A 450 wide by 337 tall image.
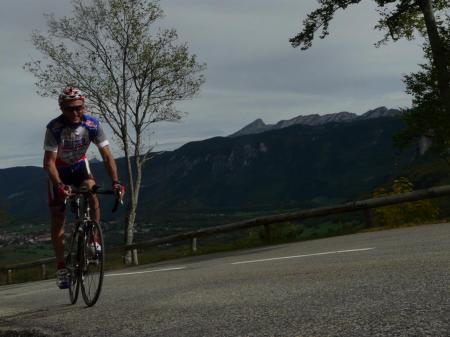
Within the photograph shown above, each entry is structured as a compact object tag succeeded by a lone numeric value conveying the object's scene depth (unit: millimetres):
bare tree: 26469
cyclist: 5750
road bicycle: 5863
